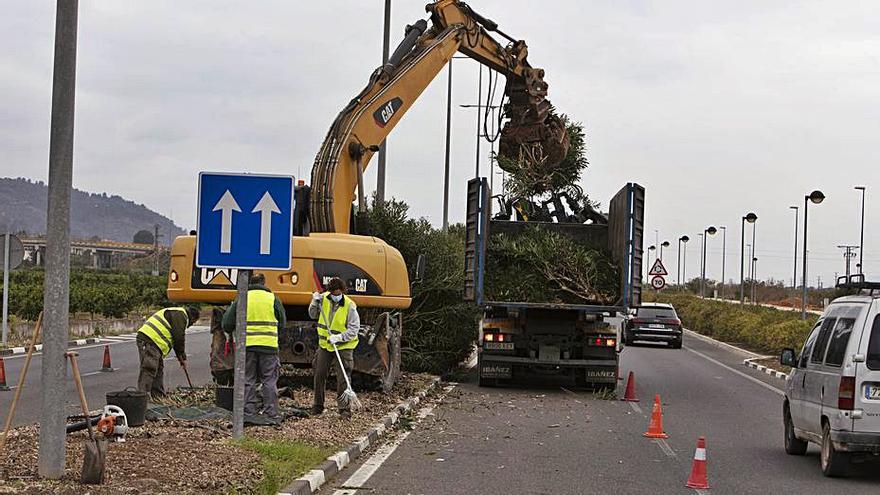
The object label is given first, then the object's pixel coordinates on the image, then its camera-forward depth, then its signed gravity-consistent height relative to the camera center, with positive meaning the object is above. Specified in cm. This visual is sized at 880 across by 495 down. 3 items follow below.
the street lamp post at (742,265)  5060 +127
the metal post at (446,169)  4153 +420
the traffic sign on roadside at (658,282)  5309 +41
